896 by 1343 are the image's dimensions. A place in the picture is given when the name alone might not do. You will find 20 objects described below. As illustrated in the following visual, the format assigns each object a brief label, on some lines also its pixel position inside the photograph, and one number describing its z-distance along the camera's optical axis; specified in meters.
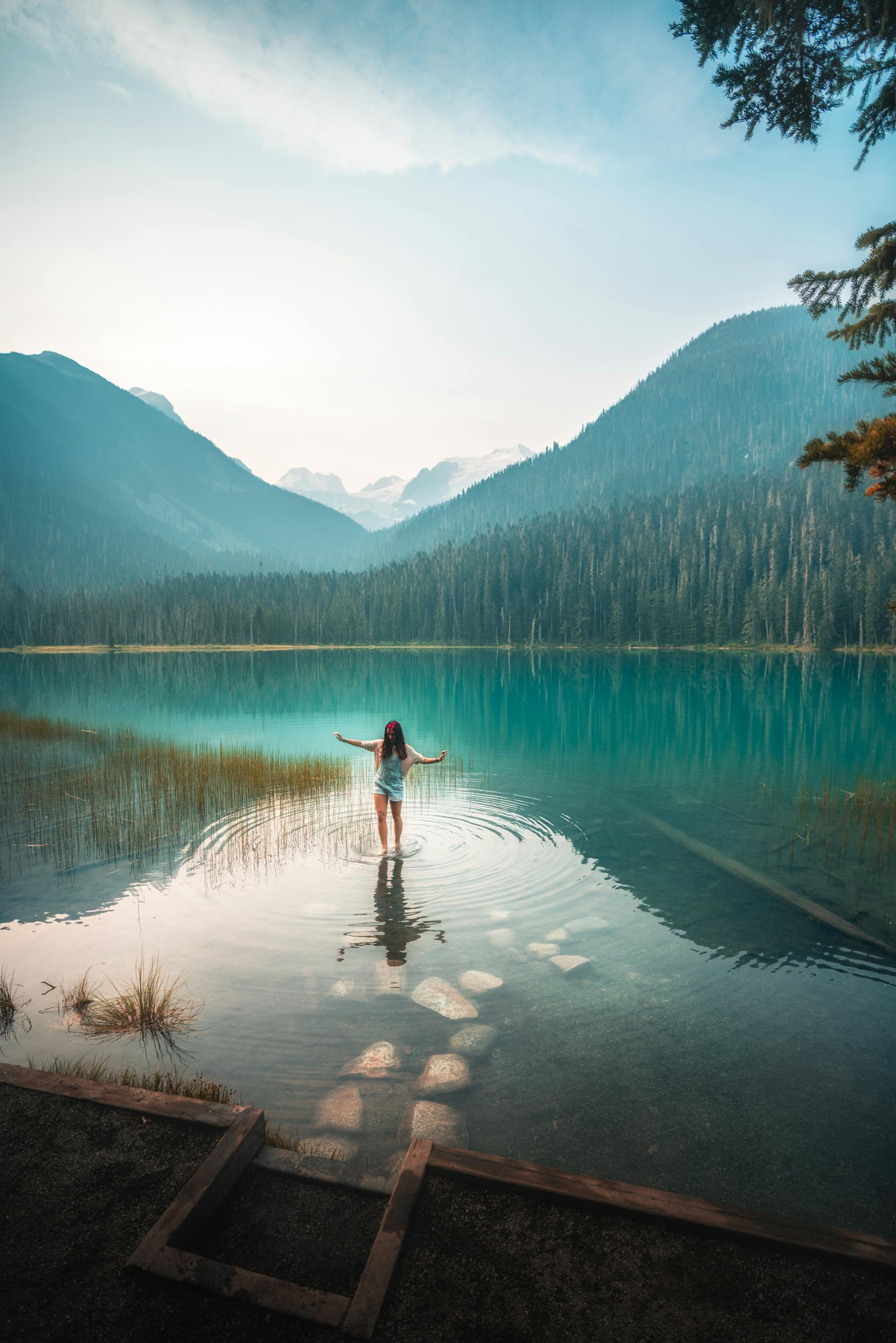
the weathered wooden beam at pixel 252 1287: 3.59
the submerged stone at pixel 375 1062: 7.44
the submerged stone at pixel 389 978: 9.33
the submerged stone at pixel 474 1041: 7.94
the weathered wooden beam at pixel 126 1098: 5.17
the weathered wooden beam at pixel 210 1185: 3.97
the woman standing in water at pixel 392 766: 14.55
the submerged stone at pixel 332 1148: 6.07
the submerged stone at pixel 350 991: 9.11
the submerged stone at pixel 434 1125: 6.36
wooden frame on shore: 3.65
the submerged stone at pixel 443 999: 8.83
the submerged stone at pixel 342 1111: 6.55
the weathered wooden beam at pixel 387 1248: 3.54
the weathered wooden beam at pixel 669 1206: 3.97
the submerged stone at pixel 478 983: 9.40
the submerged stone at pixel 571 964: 10.08
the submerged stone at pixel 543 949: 10.57
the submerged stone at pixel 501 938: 10.92
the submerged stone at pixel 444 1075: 7.22
